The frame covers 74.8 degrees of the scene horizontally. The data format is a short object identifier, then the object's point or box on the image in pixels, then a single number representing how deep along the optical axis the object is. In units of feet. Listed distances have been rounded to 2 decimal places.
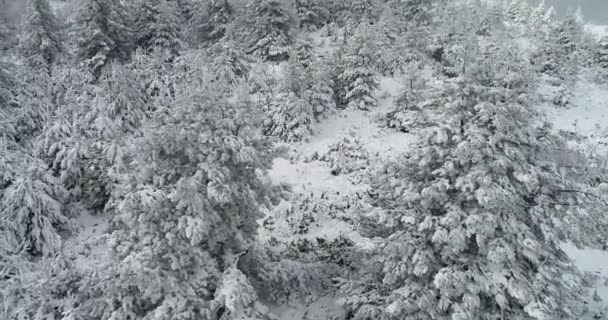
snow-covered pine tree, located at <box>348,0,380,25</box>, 104.80
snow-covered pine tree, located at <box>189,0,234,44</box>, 88.12
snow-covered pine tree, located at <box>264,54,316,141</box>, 60.80
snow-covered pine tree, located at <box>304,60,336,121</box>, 64.23
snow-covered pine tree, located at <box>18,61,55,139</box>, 51.83
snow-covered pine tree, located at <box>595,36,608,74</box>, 110.21
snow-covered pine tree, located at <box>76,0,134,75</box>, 72.84
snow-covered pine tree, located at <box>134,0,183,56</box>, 81.51
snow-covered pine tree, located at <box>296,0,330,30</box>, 103.24
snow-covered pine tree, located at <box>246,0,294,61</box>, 81.71
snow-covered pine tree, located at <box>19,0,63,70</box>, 74.84
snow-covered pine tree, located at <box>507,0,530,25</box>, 151.42
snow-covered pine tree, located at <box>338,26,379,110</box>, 67.36
